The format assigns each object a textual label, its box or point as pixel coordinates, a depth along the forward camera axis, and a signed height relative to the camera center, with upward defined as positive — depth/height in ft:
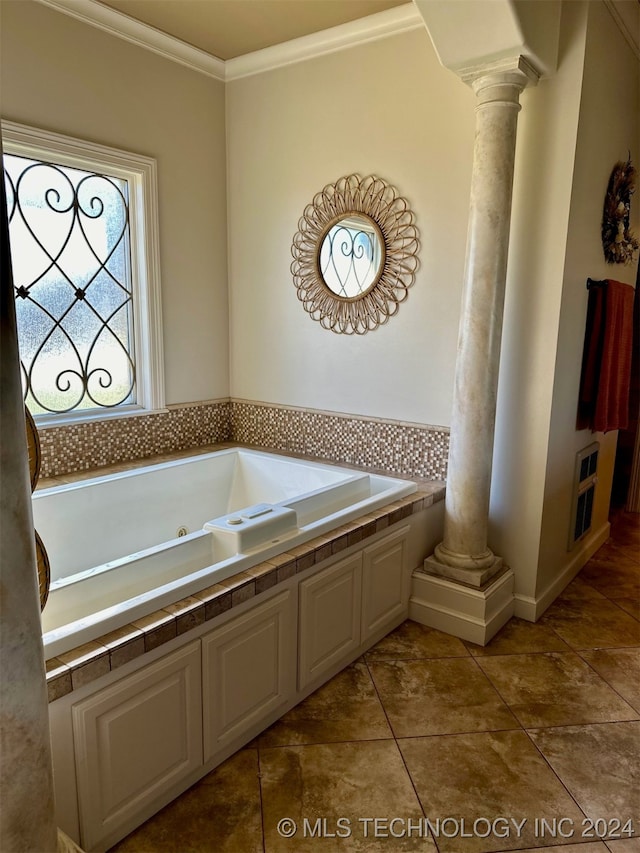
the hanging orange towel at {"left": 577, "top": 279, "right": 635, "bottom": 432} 9.72 -0.50
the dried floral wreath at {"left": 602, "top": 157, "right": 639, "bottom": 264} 9.83 +1.83
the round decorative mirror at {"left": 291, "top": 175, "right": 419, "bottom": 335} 10.11 +1.13
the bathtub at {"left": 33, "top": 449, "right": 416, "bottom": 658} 5.93 -2.76
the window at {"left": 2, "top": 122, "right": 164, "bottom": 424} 9.12 +0.65
